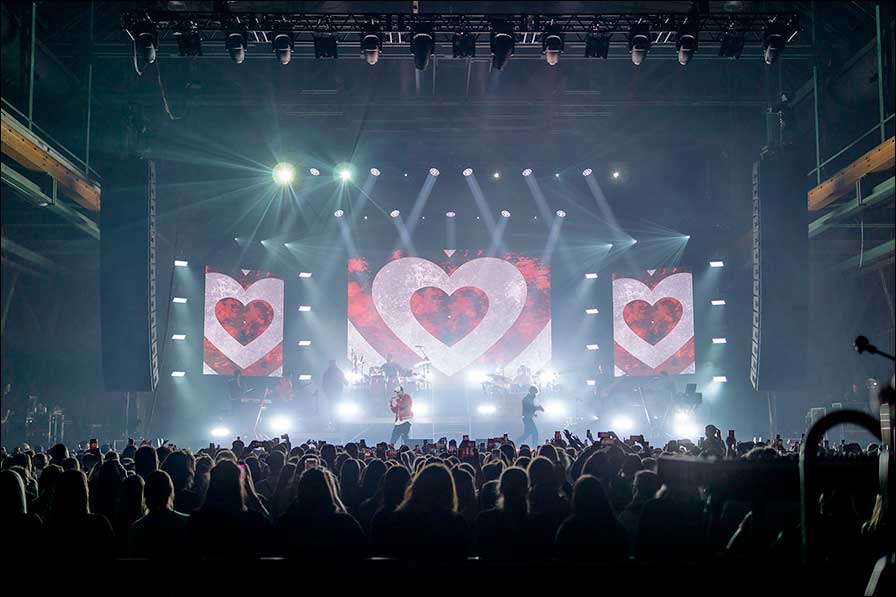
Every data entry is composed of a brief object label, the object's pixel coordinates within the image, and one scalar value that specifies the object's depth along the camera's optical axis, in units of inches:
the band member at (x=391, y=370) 887.7
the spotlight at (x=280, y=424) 841.5
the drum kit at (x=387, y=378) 887.1
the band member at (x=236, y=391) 850.8
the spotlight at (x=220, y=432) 833.5
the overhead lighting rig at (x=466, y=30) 525.3
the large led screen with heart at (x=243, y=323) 908.6
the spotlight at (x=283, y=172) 832.9
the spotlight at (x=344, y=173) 852.0
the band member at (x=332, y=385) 863.7
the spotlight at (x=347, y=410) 867.4
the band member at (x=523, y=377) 913.5
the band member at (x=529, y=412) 754.8
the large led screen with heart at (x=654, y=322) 911.7
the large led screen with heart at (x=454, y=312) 939.3
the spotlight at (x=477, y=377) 922.1
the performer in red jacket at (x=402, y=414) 702.5
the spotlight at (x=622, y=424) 847.1
